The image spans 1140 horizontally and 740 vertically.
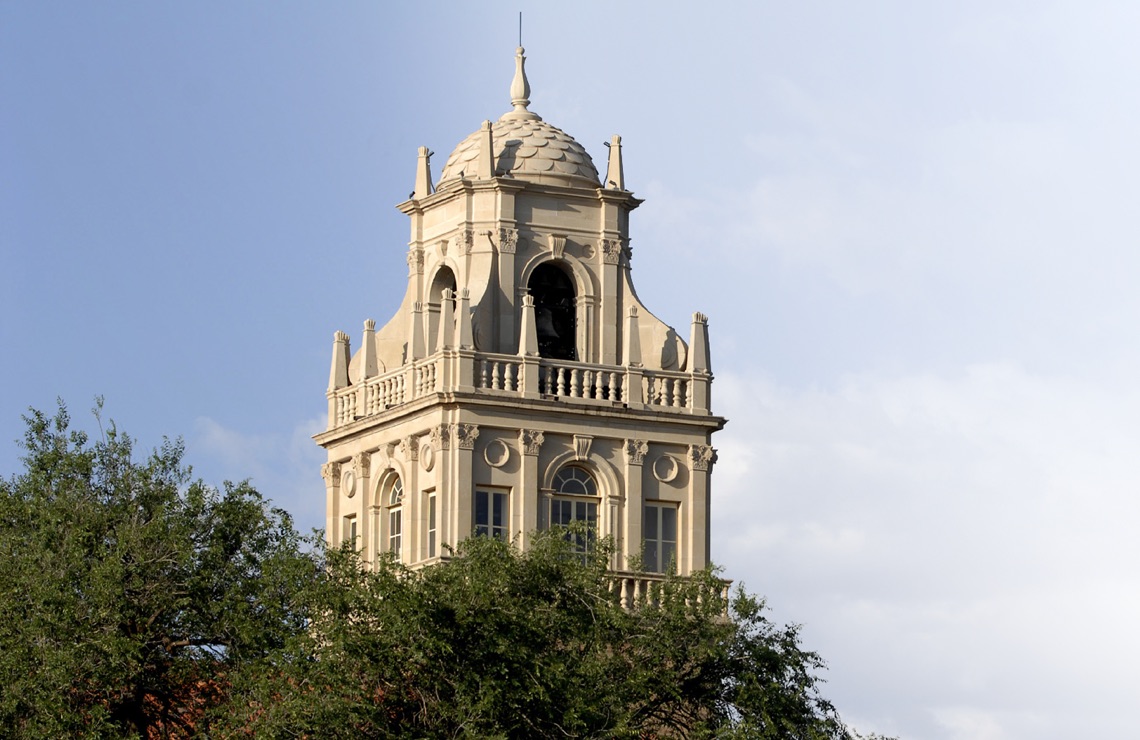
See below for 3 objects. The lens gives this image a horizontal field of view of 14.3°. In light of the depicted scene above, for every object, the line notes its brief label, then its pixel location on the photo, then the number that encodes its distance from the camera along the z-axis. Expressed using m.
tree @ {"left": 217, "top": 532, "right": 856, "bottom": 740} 86.75
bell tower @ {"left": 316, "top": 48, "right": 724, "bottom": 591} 101.75
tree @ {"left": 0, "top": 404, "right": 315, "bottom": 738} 87.31
